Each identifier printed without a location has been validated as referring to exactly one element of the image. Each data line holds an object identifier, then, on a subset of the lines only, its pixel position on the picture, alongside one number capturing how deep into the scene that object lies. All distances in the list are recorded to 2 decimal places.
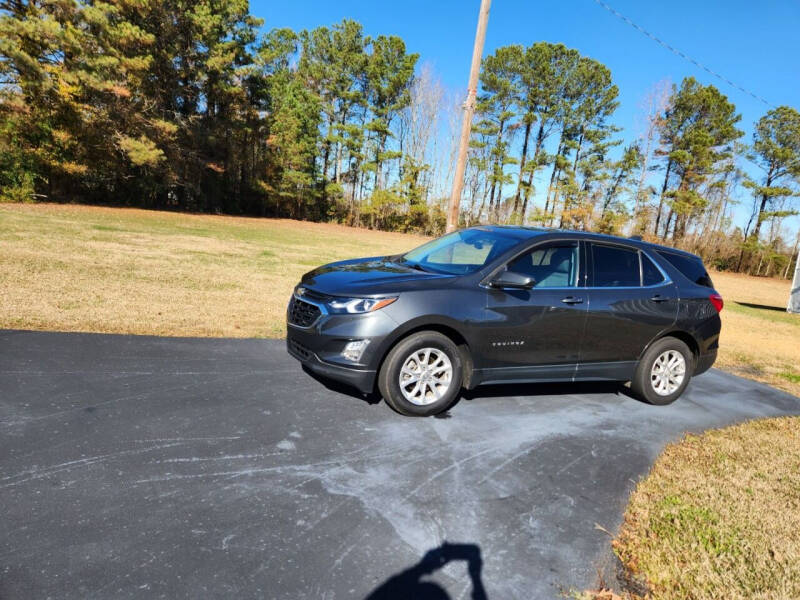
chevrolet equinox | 4.07
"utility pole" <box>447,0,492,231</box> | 10.35
